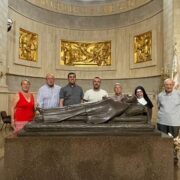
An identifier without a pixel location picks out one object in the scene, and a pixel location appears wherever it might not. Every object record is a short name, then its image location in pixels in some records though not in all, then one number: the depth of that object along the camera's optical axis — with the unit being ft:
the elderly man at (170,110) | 9.12
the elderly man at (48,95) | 10.40
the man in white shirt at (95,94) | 10.90
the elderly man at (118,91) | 10.95
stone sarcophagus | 6.49
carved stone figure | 6.77
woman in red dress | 9.39
